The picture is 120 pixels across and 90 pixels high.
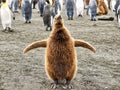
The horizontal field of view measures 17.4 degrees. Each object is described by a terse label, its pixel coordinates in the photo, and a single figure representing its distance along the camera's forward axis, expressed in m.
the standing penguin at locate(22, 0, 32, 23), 15.45
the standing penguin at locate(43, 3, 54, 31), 12.66
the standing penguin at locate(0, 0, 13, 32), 12.43
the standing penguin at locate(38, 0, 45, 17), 18.52
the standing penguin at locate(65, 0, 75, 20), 17.00
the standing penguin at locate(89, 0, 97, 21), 16.12
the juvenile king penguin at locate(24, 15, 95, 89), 4.98
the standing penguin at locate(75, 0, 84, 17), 18.53
